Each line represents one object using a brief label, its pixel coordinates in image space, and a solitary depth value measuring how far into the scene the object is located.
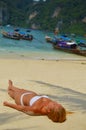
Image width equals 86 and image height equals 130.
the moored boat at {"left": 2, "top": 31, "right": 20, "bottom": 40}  49.91
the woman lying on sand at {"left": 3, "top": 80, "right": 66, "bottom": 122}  4.74
